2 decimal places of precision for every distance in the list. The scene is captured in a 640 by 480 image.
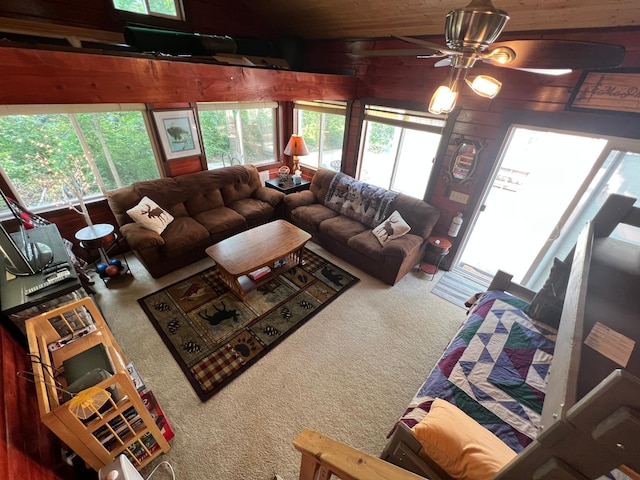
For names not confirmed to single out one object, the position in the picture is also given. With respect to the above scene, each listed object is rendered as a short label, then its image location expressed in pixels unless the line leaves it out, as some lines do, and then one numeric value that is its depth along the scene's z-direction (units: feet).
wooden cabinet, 3.90
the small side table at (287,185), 14.07
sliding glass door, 7.54
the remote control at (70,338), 4.86
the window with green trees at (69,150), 8.58
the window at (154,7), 9.54
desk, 5.51
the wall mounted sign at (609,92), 6.60
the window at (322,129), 13.91
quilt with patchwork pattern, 4.69
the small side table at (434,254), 10.76
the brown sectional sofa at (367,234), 10.21
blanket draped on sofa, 11.80
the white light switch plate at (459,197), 10.32
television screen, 5.76
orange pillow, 3.53
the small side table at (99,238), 8.86
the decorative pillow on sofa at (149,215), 10.01
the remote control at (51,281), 5.77
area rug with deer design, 7.27
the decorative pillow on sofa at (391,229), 10.67
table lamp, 13.55
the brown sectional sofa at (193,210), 9.79
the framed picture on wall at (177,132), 11.12
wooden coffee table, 8.75
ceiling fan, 3.58
